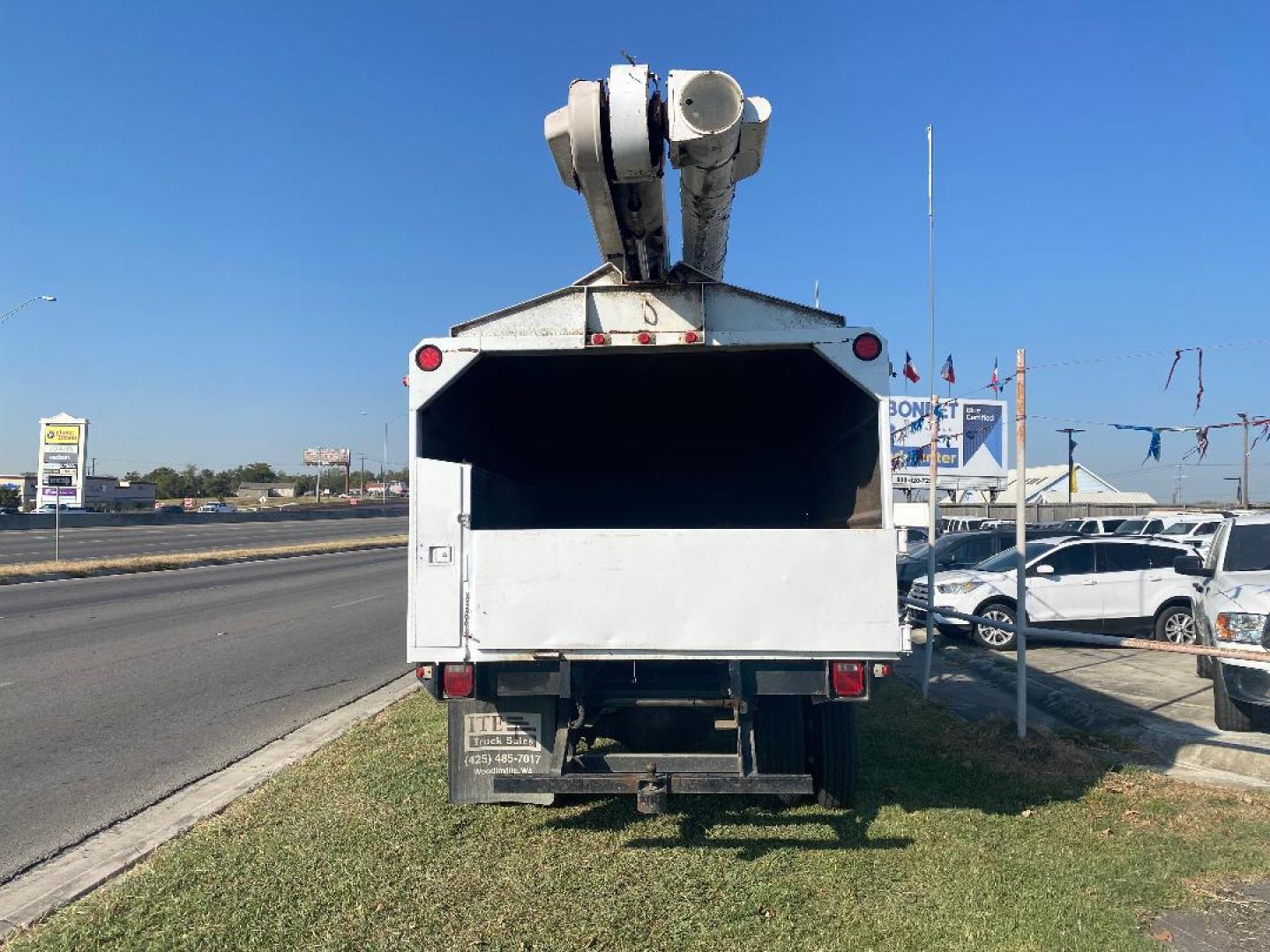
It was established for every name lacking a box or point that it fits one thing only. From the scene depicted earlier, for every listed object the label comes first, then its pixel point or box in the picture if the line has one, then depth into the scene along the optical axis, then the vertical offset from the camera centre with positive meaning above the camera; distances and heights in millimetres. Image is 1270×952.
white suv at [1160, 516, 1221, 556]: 20277 -294
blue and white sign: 28875 +2309
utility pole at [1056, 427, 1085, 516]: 17562 +1311
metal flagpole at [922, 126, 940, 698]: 8461 -426
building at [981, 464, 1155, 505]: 50344 +1389
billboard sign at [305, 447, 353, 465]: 137625 +8374
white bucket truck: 4422 -443
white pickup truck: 6469 -733
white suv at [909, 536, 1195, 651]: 12438 -1041
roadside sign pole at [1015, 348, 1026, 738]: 6750 +59
